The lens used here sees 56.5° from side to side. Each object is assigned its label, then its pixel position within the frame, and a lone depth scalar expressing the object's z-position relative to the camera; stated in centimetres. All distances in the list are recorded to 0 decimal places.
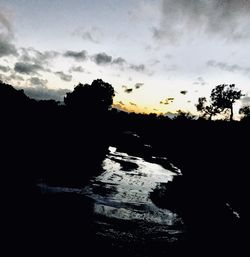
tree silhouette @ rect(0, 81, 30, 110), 2482
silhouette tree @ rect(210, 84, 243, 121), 6081
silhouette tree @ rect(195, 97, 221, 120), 6898
